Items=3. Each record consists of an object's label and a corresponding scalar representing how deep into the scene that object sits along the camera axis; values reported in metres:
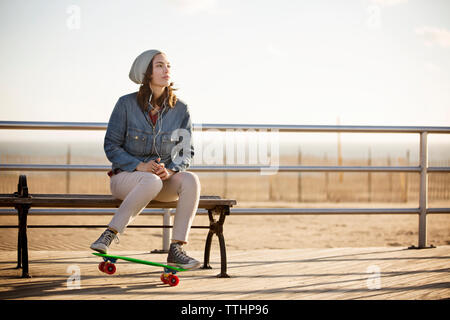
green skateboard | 5.68
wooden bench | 6.15
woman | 5.86
